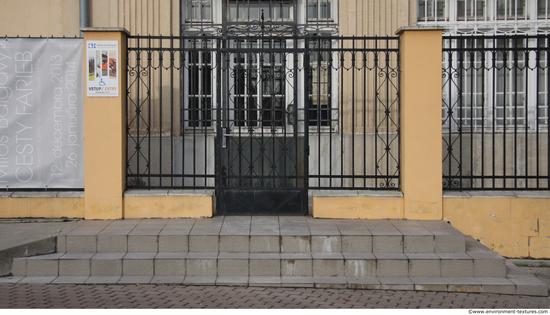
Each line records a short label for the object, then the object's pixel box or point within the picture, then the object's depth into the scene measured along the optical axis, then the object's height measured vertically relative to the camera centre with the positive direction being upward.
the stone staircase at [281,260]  5.27 -1.31
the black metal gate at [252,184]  6.67 -0.57
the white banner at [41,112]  6.61 +0.47
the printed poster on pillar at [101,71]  6.44 +1.00
